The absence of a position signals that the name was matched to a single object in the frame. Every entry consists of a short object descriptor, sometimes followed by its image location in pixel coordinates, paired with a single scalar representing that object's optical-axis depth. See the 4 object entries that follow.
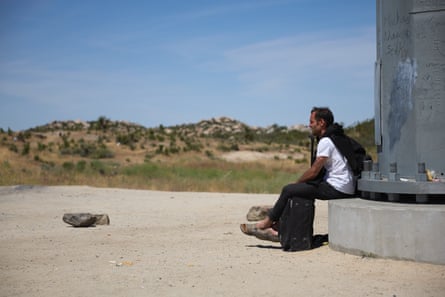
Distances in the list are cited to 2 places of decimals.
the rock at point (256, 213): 11.80
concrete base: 6.57
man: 7.91
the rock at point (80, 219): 11.40
